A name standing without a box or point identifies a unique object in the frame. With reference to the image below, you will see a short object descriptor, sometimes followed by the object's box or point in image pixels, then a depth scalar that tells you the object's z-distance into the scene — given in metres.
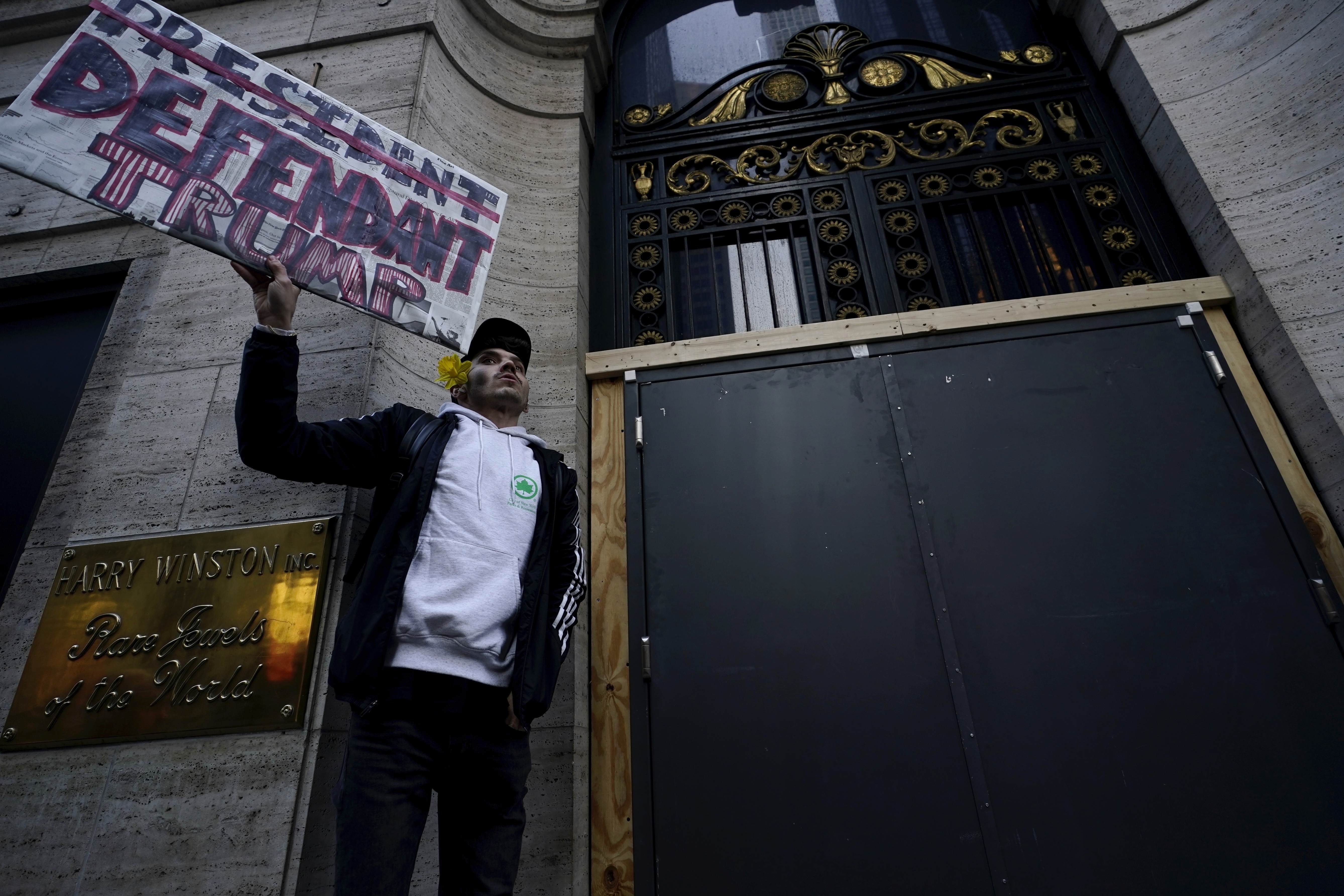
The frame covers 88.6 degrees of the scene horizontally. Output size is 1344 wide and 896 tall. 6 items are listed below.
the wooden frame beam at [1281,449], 3.01
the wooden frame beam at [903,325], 3.63
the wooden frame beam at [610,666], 2.86
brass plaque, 2.46
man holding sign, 1.76
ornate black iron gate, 4.08
